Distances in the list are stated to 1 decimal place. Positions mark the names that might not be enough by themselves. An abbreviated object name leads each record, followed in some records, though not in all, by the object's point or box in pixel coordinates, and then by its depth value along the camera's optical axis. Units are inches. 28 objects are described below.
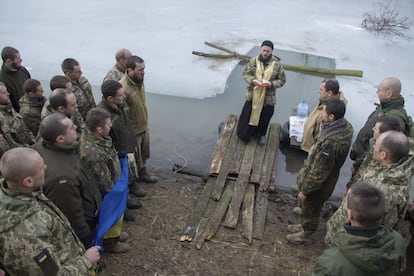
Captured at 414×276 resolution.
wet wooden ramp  172.9
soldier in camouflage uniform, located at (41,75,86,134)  164.6
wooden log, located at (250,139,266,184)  207.0
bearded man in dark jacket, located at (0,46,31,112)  191.0
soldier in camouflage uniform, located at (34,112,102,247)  108.0
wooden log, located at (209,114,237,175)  214.1
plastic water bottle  252.2
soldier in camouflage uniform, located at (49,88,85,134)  145.3
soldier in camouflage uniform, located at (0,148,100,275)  81.6
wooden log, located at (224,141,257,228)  177.0
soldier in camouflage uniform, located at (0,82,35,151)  151.3
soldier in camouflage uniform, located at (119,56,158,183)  177.2
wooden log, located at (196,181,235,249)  165.3
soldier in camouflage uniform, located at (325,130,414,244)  106.1
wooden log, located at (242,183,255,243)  170.0
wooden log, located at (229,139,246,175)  212.5
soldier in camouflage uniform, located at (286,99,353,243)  135.3
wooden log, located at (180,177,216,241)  167.5
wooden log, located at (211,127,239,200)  195.0
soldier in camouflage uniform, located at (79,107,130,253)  127.0
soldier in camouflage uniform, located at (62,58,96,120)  181.5
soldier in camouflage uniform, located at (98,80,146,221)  154.7
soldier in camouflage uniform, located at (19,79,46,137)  167.2
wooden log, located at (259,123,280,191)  206.0
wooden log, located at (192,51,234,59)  377.1
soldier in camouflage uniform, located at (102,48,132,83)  199.3
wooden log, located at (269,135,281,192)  203.2
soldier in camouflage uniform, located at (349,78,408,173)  158.4
